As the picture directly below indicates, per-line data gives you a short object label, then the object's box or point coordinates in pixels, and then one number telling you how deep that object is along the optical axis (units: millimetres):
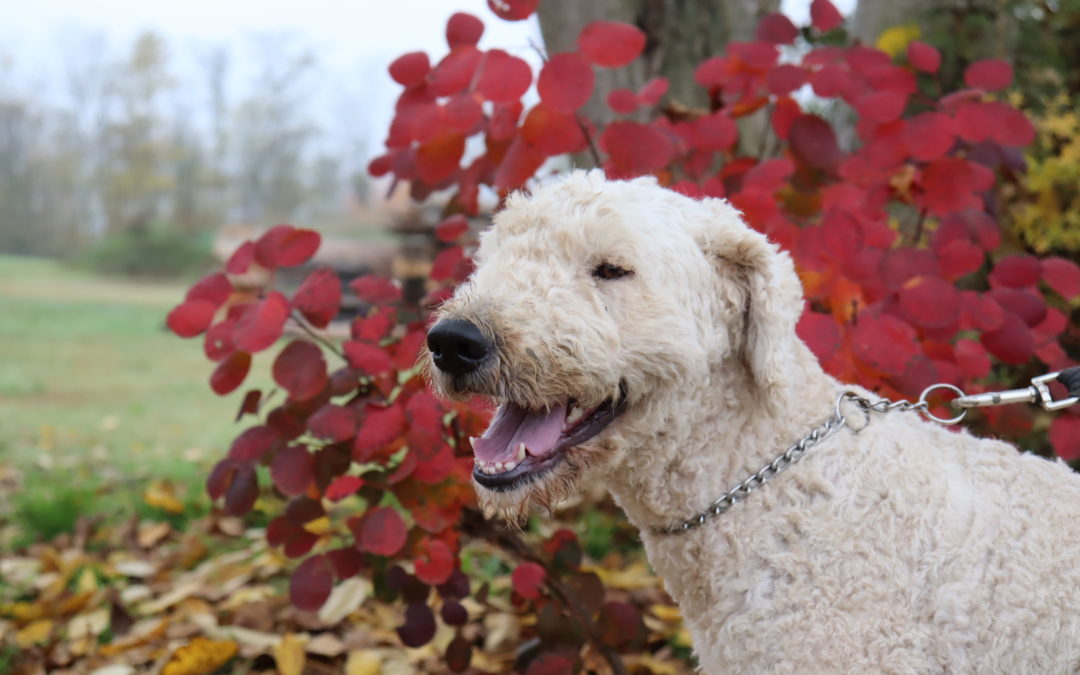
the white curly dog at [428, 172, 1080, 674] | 1700
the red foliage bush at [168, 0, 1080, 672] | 2344
